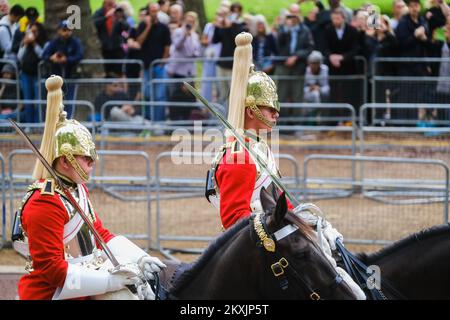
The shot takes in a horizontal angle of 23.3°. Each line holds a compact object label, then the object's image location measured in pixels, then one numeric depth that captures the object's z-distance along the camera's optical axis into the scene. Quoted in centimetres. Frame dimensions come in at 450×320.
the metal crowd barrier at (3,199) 1198
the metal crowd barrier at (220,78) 1675
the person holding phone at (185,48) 1766
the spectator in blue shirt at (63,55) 1688
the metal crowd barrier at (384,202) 1166
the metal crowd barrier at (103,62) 1683
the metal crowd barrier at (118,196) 1209
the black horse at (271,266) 558
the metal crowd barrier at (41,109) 1433
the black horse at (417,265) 671
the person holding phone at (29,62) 1694
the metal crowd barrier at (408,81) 1639
